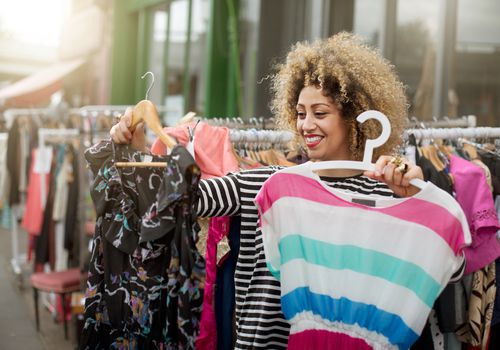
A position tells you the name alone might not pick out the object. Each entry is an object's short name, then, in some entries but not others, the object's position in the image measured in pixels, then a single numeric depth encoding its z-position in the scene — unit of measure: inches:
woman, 75.2
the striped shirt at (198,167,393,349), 75.4
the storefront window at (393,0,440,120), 177.2
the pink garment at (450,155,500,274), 90.9
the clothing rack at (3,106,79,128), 231.0
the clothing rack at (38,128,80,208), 190.0
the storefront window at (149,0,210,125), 295.1
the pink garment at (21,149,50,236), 207.9
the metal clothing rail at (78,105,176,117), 159.8
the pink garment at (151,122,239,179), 95.1
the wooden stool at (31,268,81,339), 178.2
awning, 365.7
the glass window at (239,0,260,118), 229.0
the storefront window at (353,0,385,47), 194.9
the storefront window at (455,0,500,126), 162.4
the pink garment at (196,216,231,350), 86.1
